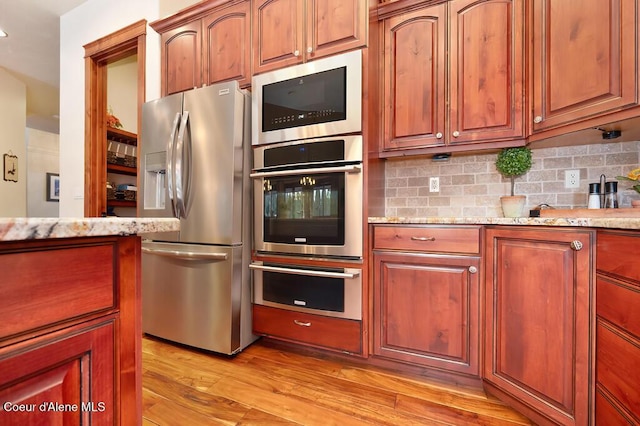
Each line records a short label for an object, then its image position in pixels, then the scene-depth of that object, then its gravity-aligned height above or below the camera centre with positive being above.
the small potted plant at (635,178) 1.39 +0.16
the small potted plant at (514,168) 1.78 +0.28
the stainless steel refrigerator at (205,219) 1.86 -0.05
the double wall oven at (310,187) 1.71 +0.15
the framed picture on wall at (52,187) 5.38 +0.45
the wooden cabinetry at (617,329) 0.90 -0.40
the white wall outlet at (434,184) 2.12 +0.20
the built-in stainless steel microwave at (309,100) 1.71 +0.71
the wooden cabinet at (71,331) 0.43 -0.21
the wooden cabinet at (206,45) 2.08 +1.28
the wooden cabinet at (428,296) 1.52 -0.47
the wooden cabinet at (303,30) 1.75 +1.18
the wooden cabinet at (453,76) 1.71 +0.85
